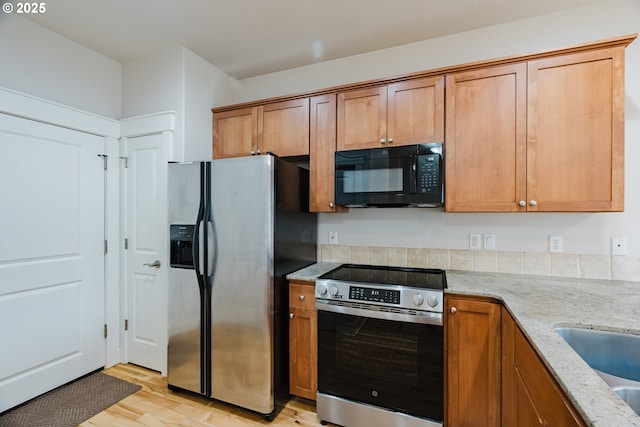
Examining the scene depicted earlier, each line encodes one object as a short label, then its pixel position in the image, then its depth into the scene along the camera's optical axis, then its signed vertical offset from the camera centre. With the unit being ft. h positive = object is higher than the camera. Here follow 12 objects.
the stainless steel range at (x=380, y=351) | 5.57 -2.77
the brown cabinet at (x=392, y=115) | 6.69 +2.30
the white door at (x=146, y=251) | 8.27 -1.13
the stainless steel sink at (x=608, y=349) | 3.71 -1.76
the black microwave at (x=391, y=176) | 6.54 +0.82
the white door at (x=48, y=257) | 6.70 -1.16
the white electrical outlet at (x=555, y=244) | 6.64 -0.71
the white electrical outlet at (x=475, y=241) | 7.27 -0.71
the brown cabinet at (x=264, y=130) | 7.95 +2.30
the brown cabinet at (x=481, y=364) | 4.74 -2.65
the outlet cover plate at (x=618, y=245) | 6.21 -0.70
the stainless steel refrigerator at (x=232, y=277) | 6.40 -1.48
